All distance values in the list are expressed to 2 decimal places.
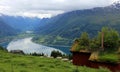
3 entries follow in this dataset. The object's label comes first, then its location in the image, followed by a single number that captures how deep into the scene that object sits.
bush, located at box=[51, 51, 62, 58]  101.84
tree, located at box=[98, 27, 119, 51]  44.12
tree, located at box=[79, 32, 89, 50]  48.50
